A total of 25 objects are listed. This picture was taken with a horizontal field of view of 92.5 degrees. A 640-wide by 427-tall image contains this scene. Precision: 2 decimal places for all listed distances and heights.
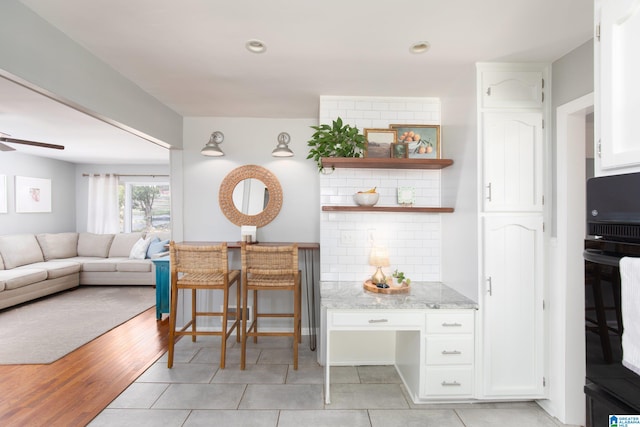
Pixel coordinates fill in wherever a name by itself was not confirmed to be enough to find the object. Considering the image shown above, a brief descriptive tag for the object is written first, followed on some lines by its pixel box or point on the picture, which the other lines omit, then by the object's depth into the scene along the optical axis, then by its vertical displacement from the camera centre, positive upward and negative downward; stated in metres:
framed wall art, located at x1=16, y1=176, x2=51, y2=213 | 5.43 +0.36
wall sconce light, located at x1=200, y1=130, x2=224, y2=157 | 3.14 +0.67
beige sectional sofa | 4.38 -0.82
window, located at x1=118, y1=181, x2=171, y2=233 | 6.63 +0.15
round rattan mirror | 3.49 +0.22
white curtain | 6.37 +0.19
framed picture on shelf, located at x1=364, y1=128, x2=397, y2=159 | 2.71 +0.66
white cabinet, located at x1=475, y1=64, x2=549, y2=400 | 2.14 -0.21
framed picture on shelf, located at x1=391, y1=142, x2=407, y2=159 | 2.64 +0.56
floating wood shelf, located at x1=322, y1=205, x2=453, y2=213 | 2.54 +0.05
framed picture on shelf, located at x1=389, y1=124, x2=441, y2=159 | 2.75 +0.68
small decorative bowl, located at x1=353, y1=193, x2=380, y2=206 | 2.58 +0.14
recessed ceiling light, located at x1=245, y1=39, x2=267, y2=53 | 1.89 +1.06
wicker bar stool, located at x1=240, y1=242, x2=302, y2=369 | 2.68 -0.49
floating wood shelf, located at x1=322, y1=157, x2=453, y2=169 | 2.50 +0.43
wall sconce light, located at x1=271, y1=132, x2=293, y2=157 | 3.16 +0.67
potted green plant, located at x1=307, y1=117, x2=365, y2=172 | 2.57 +0.62
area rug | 2.97 -1.30
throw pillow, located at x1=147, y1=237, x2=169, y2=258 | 5.48 -0.61
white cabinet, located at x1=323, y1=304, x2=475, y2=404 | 2.15 -0.86
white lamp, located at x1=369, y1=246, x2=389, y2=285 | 2.53 -0.39
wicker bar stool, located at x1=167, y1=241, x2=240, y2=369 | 2.70 -0.49
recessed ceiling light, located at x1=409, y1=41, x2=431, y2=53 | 1.92 +1.07
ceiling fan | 3.57 +0.86
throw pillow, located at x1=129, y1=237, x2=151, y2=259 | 5.46 -0.63
